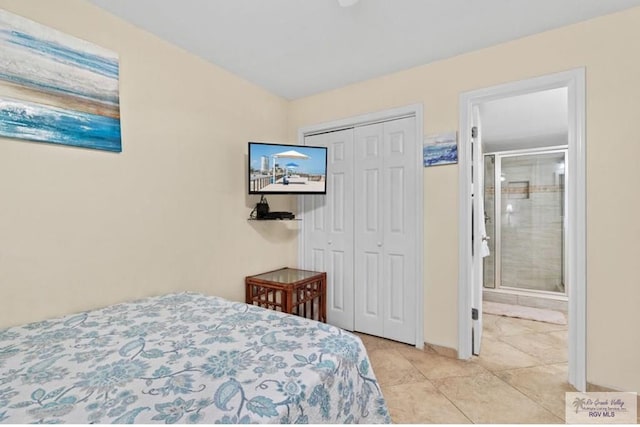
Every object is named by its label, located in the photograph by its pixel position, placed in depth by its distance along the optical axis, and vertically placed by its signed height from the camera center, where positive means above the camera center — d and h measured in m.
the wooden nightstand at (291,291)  2.56 -0.74
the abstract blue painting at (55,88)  1.46 +0.66
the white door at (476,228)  2.38 -0.13
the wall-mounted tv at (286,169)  2.54 +0.38
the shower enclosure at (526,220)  4.05 -0.11
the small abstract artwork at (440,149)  2.36 +0.51
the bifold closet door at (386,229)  2.60 -0.16
